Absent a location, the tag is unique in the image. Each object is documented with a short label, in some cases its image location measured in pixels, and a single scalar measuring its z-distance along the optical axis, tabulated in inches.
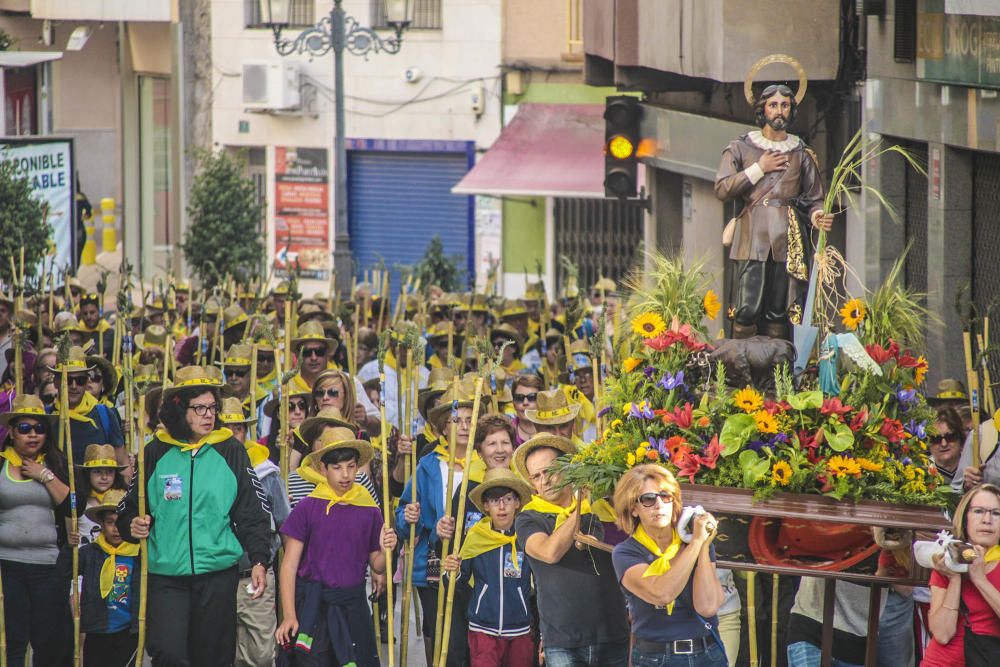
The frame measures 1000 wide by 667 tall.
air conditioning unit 2544.3
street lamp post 1979.6
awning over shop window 2244.1
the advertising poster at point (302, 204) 2628.0
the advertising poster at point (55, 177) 1691.7
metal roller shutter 2583.7
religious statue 739.4
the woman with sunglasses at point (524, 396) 934.4
